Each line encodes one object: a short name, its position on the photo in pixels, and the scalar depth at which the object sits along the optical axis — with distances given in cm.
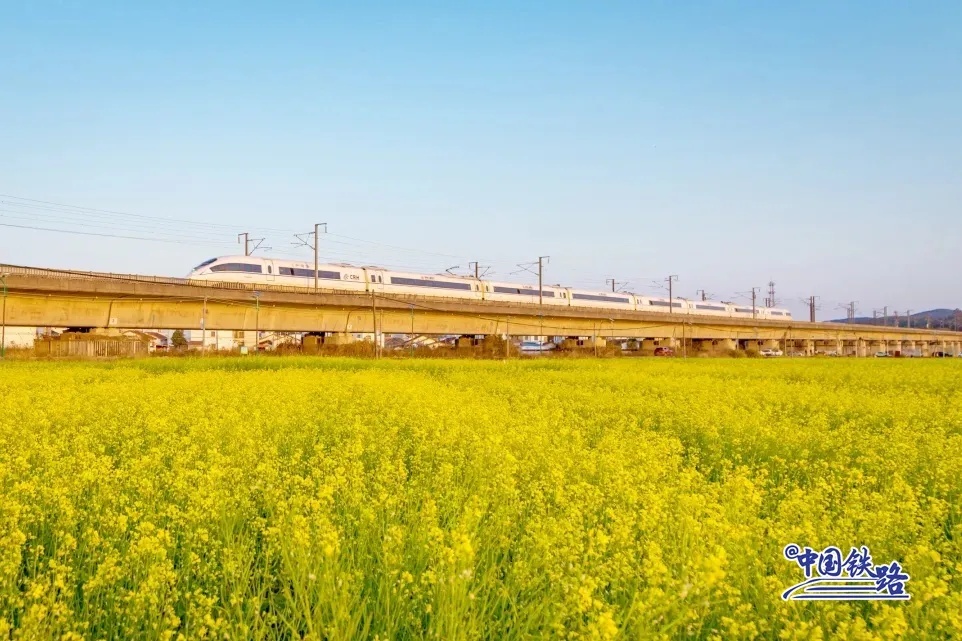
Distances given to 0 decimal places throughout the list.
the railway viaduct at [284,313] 3231
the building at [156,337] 4956
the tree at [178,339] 6914
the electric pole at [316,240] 5092
